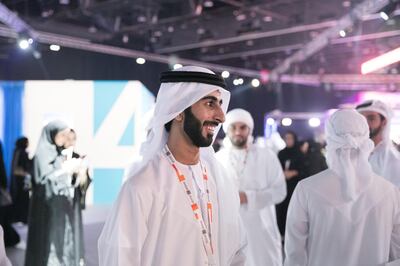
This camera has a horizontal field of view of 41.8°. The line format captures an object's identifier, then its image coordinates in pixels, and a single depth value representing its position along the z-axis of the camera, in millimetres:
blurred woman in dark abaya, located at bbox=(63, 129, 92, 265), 5035
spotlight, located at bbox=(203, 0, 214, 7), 9324
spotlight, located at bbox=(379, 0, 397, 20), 5645
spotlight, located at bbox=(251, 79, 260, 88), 14558
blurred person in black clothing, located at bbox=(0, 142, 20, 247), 6377
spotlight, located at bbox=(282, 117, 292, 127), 15836
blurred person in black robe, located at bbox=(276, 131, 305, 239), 7246
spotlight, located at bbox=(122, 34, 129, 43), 11188
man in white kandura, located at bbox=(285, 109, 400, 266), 2551
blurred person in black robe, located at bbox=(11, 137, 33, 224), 8492
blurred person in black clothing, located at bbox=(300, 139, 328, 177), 7260
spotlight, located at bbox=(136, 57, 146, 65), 12012
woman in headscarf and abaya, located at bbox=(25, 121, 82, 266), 4926
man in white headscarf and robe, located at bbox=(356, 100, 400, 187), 3543
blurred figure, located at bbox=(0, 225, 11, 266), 1797
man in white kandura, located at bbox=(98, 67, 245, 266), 1982
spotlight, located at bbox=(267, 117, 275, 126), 15734
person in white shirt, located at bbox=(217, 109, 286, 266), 4348
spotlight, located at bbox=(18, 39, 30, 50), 8398
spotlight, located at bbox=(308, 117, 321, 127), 15176
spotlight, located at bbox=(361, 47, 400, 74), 5121
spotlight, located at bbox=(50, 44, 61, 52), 9383
